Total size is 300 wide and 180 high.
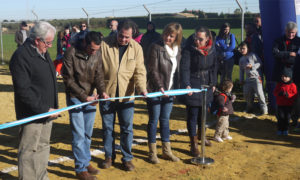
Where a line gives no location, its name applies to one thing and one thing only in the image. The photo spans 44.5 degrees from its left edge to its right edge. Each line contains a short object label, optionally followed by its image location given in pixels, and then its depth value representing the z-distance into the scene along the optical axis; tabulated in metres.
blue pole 7.99
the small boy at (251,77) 8.44
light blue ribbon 3.94
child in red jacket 6.94
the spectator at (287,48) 7.26
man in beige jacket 4.97
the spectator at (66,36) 14.17
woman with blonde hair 5.35
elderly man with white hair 3.86
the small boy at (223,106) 6.51
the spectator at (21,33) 12.80
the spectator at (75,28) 13.43
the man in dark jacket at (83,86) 4.64
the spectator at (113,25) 10.52
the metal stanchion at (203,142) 5.48
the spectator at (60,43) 14.58
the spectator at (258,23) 9.46
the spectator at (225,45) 9.18
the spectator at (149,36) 9.48
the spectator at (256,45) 8.62
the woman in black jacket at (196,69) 5.68
